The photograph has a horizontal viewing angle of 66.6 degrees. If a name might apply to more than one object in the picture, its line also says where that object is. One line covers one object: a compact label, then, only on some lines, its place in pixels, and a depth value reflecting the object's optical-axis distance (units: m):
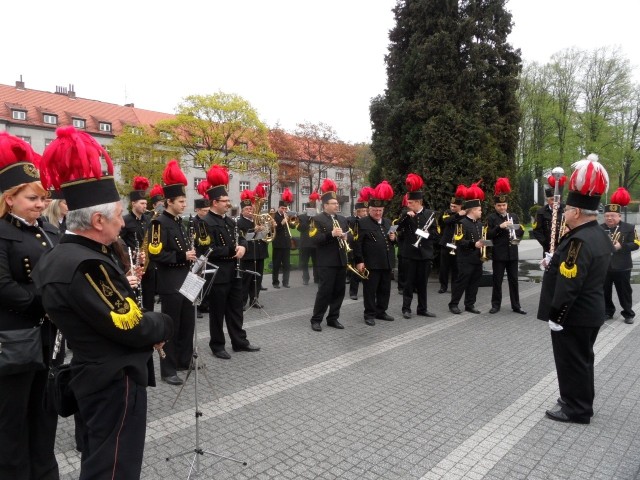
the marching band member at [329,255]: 8.31
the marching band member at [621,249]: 8.72
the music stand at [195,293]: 3.75
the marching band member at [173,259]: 5.77
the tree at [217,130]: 42.94
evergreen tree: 13.43
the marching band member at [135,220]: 8.88
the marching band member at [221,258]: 6.51
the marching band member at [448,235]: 11.22
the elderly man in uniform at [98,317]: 2.39
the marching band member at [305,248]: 13.45
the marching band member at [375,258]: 8.91
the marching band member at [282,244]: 12.69
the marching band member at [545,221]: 10.93
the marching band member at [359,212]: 11.36
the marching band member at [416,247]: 9.39
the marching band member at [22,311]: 3.07
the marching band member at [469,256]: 9.66
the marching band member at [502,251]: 9.75
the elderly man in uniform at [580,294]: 4.57
